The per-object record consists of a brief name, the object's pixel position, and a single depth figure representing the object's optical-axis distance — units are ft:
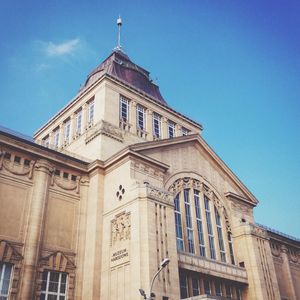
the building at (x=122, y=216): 79.30
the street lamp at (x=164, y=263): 59.41
